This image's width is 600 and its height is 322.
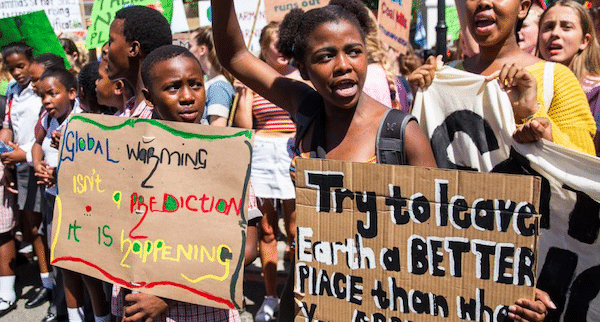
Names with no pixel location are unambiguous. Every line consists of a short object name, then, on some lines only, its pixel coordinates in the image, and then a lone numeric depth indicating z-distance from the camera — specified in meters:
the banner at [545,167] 2.03
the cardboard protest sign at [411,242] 1.76
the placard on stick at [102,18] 4.89
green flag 5.40
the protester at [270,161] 4.65
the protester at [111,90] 3.52
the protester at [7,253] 4.97
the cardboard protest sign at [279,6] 5.84
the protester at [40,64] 5.04
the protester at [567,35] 3.20
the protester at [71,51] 6.63
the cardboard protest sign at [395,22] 5.78
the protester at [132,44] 3.14
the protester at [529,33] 3.99
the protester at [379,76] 3.70
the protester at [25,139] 5.09
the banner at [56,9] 6.70
